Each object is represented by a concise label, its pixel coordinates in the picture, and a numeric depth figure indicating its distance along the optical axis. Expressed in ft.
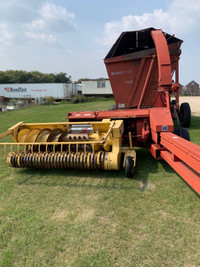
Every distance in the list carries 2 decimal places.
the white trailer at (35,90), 130.21
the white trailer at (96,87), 113.91
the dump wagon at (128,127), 11.53
